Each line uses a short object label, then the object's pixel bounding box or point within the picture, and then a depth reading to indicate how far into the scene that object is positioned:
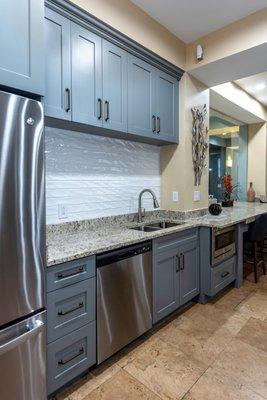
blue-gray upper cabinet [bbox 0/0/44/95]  1.18
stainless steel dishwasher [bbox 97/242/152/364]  1.67
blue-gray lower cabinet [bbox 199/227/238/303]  2.62
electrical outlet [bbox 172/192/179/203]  2.95
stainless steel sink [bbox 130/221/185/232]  2.57
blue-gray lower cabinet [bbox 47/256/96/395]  1.42
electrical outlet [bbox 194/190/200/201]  3.07
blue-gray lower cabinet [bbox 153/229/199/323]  2.13
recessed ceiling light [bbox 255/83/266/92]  3.96
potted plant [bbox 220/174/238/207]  4.39
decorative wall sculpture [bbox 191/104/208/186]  3.01
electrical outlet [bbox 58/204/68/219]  2.09
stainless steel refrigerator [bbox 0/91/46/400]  1.14
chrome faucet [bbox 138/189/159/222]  2.60
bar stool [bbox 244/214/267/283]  3.25
